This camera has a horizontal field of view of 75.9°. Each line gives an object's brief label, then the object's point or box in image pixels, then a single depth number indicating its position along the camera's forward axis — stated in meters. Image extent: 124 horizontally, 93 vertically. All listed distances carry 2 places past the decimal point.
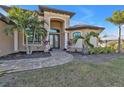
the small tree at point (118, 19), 10.07
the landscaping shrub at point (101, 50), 8.96
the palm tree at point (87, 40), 9.54
